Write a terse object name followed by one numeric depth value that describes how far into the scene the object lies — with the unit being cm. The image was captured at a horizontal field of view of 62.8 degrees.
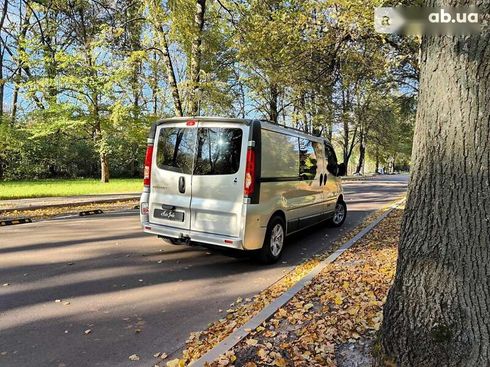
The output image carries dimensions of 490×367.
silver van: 588
